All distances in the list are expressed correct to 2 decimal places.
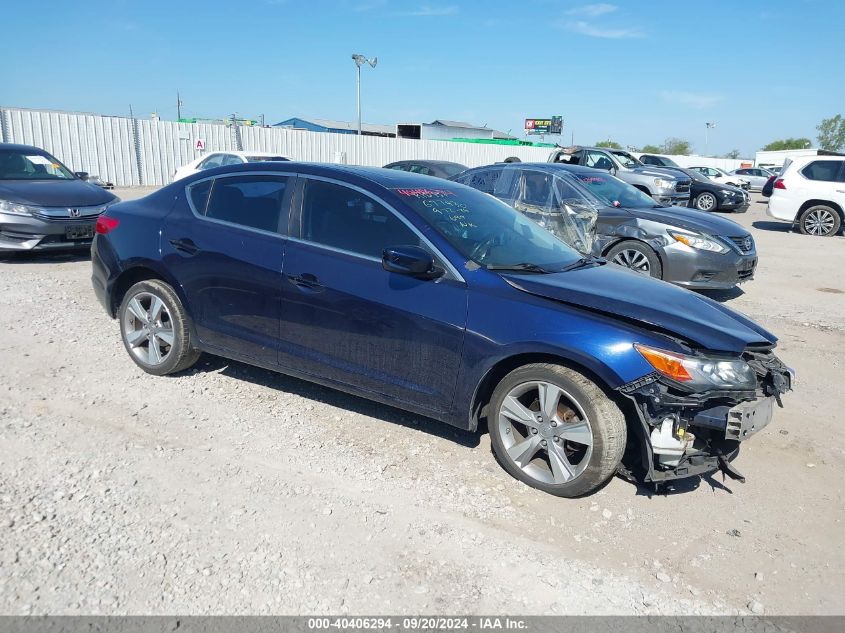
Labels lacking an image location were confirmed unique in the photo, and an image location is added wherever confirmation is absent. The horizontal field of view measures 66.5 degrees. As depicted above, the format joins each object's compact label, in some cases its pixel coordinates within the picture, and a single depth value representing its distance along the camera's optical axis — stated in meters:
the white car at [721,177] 30.09
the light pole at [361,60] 32.97
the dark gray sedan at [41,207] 8.39
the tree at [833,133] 86.75
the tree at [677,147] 98.50
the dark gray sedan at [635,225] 7.78
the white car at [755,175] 35.03
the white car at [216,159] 14.23
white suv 14.98
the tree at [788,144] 89.62
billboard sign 59.91
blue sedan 3.29
